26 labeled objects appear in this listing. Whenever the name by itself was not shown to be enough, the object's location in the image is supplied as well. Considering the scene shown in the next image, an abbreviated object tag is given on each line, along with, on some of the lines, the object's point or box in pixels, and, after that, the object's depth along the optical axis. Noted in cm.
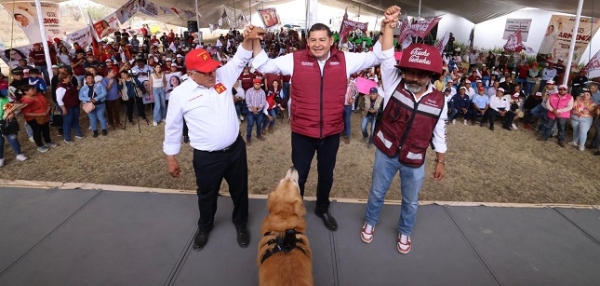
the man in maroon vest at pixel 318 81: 291
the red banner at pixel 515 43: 1303
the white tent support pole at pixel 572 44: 804
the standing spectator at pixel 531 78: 1257
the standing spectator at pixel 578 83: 1056
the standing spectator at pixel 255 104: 755
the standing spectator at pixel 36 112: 646
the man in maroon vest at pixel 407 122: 257
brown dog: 218
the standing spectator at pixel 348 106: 757
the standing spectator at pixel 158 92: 861
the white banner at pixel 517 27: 1433
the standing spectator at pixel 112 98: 786
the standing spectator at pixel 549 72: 1196
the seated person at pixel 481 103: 946
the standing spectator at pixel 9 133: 590
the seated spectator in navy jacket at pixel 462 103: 966
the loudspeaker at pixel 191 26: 2486
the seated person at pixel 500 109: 935
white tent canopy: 1198
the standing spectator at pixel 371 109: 780
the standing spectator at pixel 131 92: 834
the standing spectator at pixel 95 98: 732
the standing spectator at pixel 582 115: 761
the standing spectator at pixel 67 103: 700
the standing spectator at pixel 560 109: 796
